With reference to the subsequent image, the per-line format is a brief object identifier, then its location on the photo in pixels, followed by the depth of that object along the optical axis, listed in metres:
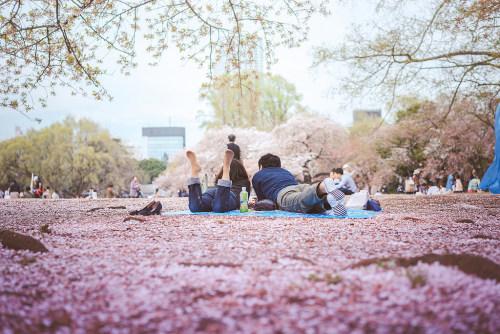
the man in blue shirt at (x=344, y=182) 10.17
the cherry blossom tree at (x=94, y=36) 5.59
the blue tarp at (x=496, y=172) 7.64
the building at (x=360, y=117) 44.92
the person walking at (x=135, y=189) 19.58
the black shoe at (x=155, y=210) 6.25
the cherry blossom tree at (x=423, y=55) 9.94
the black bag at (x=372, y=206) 7.43
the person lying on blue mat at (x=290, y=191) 4.88
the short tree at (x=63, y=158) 35.50
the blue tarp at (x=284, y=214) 5.82
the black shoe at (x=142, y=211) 6.29
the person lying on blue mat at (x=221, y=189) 5.75
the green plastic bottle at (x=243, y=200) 6.52
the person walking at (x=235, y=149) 6.79
